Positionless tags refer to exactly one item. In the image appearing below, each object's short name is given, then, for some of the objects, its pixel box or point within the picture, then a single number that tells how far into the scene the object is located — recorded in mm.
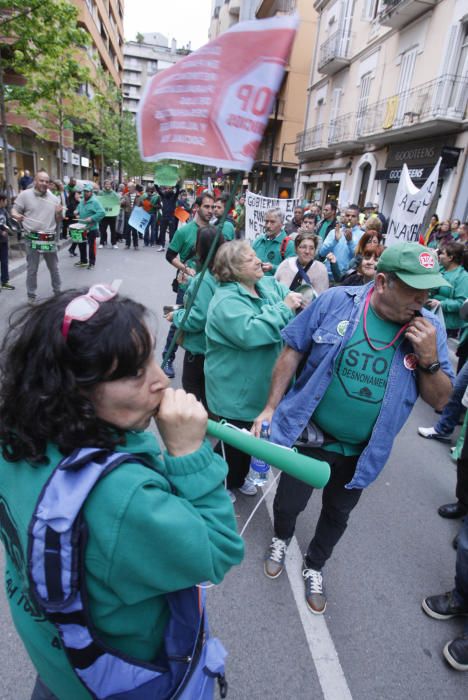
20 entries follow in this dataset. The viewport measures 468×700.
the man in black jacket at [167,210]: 14641
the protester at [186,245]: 5309
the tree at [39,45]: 8922
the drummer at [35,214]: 6879
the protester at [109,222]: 12570
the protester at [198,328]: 3348
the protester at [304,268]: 4480
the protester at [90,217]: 10344
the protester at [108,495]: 796
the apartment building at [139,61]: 83312
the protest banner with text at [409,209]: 5262
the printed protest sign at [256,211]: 7840
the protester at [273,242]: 5722
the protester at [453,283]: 4808
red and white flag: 1293
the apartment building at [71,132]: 23656
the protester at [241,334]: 2506
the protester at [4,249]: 7614
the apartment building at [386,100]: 13117
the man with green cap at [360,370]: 1914
